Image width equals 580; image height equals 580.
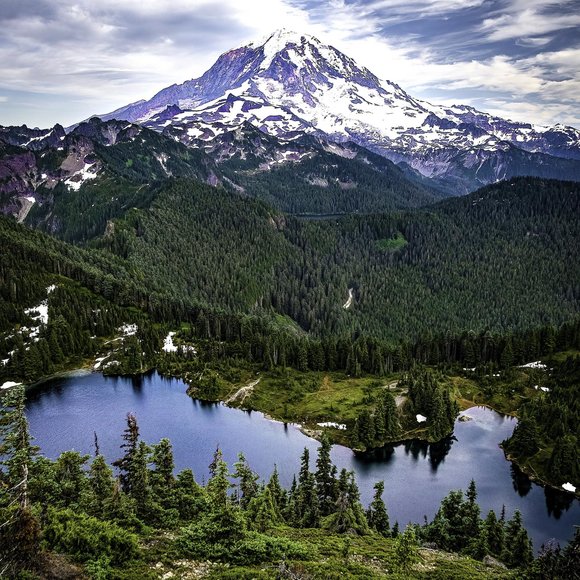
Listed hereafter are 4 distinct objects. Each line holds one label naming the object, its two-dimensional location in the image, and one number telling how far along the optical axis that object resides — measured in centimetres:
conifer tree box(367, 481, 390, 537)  8856
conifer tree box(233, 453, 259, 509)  8369
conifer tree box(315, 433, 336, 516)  9381
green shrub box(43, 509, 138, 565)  4425
